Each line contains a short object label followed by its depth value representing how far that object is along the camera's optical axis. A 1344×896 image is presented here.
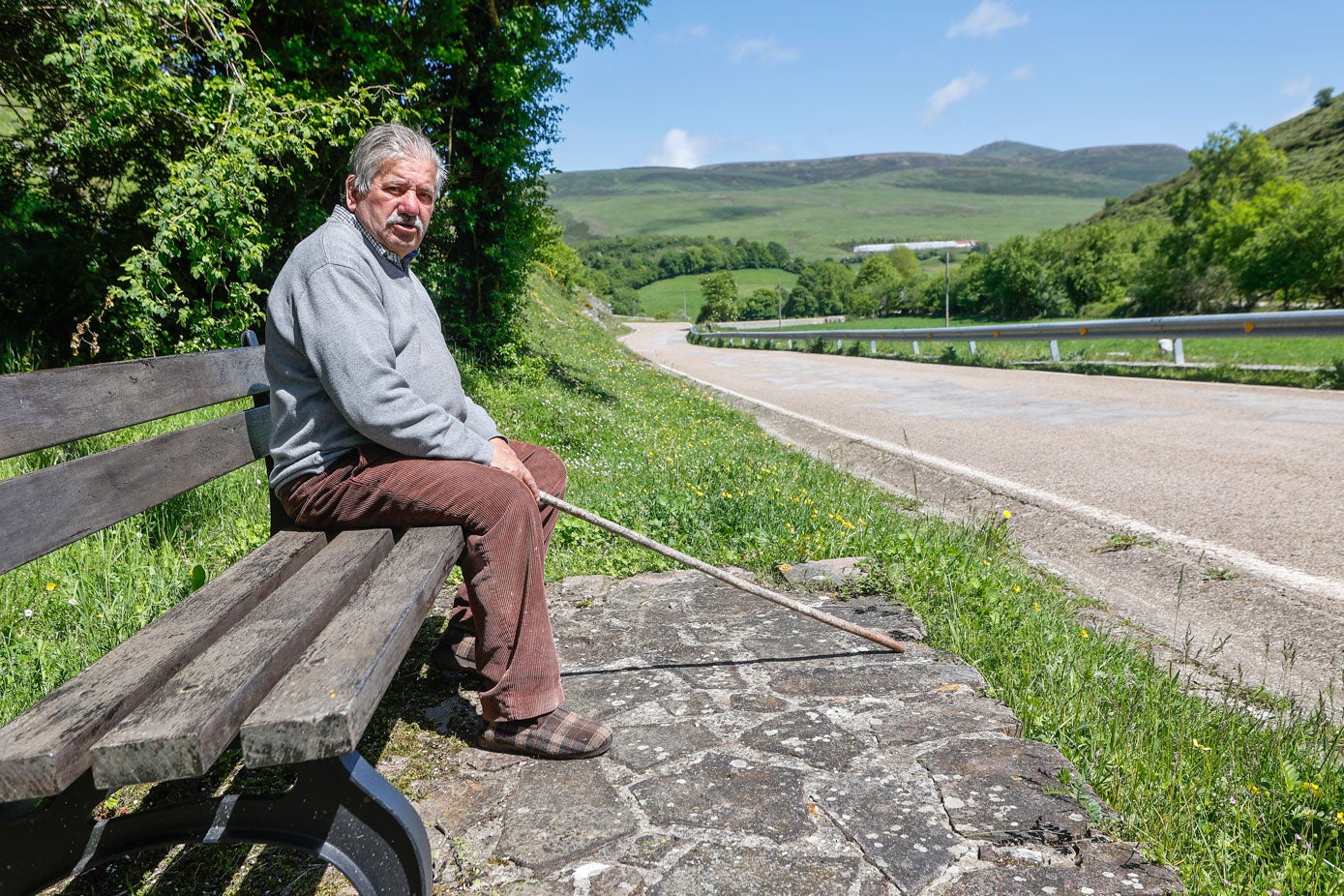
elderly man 2.57
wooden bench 1.51
